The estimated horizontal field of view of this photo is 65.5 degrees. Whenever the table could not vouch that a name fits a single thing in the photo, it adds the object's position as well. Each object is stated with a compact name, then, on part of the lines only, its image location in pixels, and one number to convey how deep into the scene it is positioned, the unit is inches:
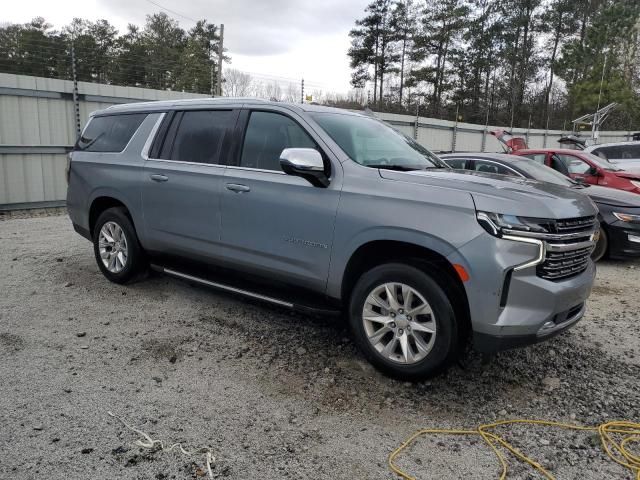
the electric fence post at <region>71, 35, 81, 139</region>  403.9
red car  331.9
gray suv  115.3
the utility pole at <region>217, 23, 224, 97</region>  665.6
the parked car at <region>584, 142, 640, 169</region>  460.4
